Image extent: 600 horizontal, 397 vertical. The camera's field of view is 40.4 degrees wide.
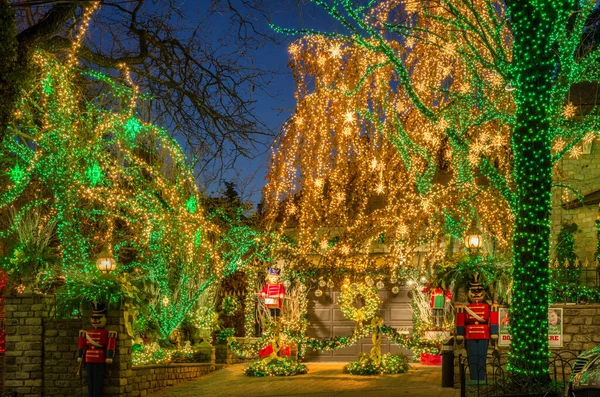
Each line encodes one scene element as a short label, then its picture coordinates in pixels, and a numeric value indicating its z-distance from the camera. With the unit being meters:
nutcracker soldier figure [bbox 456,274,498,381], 13.80
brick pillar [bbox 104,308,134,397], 13.73
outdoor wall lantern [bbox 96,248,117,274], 14.52
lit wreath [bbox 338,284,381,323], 19.92
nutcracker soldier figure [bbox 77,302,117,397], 13.52
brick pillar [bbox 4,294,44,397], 14.10
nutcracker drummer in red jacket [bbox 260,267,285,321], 19.94
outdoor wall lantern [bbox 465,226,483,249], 15.11
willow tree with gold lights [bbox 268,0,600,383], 11.60
